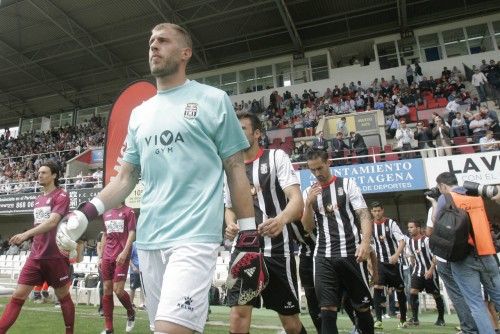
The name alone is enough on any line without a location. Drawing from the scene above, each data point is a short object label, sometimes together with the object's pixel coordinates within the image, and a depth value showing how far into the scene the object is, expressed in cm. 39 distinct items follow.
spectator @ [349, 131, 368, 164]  1534
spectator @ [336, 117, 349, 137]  1830
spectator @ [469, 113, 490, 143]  1448
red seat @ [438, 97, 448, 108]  2047
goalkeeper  208
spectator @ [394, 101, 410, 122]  1911
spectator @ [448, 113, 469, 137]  1539
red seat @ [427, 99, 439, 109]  2055
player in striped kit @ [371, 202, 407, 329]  775
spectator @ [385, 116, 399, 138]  1792
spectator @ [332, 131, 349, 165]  1577
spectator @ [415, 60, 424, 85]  2357
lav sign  1305
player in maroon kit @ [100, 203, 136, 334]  620
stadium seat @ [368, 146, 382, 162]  1531
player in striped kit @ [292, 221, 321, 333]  545
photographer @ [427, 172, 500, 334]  435
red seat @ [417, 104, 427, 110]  2047
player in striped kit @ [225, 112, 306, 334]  344
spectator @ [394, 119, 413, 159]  1530
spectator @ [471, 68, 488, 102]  1919
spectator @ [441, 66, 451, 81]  2295
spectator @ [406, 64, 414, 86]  2378
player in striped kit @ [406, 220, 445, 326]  812
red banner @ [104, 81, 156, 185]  538
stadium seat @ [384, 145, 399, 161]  1541
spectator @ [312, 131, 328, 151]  1628
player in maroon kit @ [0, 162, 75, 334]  468
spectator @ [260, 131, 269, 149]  1929
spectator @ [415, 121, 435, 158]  1471
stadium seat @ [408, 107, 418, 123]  1962
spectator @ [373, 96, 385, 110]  2071
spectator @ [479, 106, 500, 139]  1432
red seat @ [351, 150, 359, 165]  1522
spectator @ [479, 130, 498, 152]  1347
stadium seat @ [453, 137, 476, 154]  1437
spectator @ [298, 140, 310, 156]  1762
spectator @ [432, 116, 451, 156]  1438
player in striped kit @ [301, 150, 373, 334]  445
